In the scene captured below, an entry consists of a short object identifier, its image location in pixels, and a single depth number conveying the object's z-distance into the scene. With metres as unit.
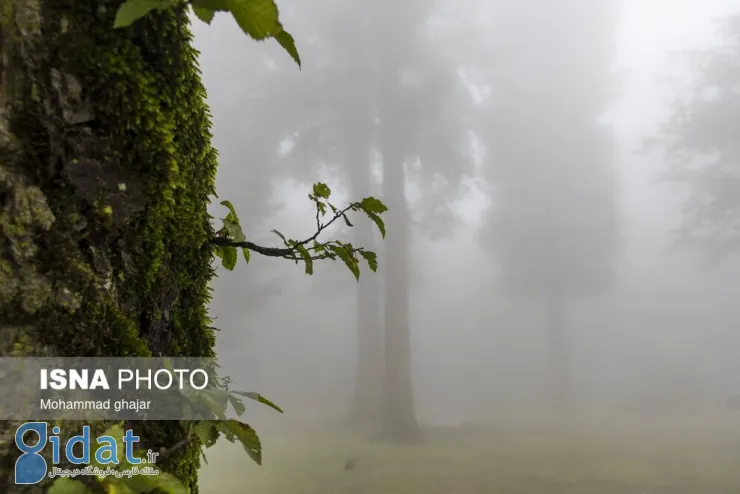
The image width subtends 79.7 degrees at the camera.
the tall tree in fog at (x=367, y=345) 12.48
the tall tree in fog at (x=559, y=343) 16.64
